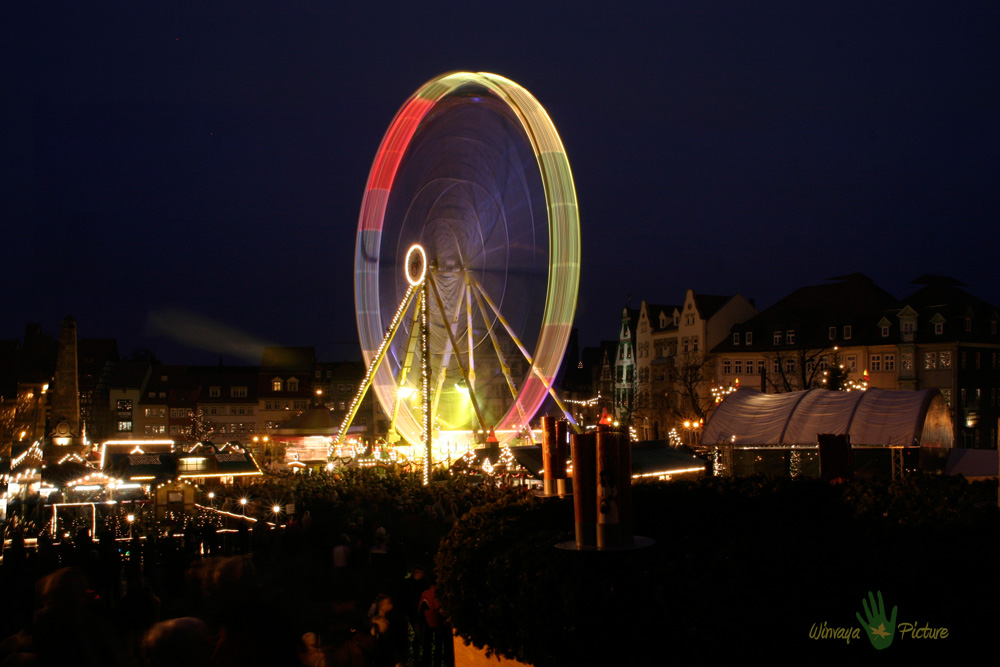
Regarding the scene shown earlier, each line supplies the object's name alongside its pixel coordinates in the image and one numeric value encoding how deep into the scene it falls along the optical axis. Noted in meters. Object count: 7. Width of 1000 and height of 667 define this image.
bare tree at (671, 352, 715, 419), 59.68
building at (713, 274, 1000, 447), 50.81
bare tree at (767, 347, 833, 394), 56.08
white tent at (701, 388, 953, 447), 23.34
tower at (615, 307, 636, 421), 75.25
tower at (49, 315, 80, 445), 49.12
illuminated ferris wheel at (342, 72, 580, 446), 26.36
